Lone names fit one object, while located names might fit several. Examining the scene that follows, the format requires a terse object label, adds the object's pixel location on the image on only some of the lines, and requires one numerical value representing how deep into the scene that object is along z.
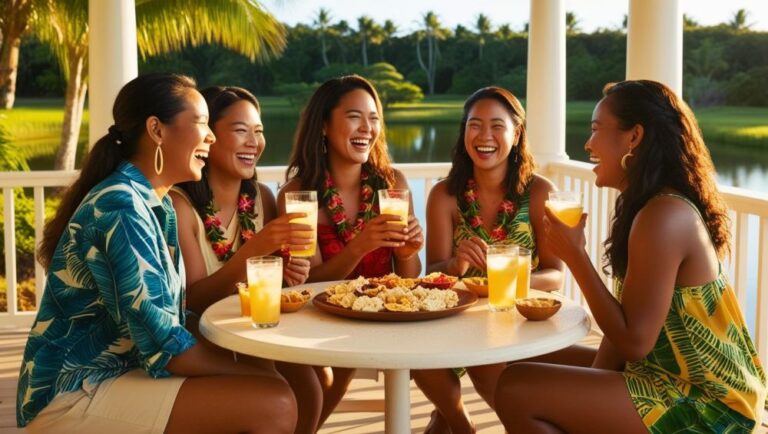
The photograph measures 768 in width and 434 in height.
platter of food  2.29
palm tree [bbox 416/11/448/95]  18.56
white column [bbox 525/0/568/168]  5.51
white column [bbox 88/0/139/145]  4.91
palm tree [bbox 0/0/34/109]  14.76
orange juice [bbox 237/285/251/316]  2.36
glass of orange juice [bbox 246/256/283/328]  2.22
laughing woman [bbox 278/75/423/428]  3.31
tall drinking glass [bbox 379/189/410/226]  2.66
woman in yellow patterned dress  2.23
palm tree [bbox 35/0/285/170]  14.18
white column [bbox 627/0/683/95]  4.18
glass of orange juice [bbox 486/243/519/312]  2.35
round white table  1.99
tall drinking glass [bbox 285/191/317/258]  2.62
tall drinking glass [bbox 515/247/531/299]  2.47
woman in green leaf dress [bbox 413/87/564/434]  3.29
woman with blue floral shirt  2.17
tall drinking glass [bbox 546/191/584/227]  2.40
